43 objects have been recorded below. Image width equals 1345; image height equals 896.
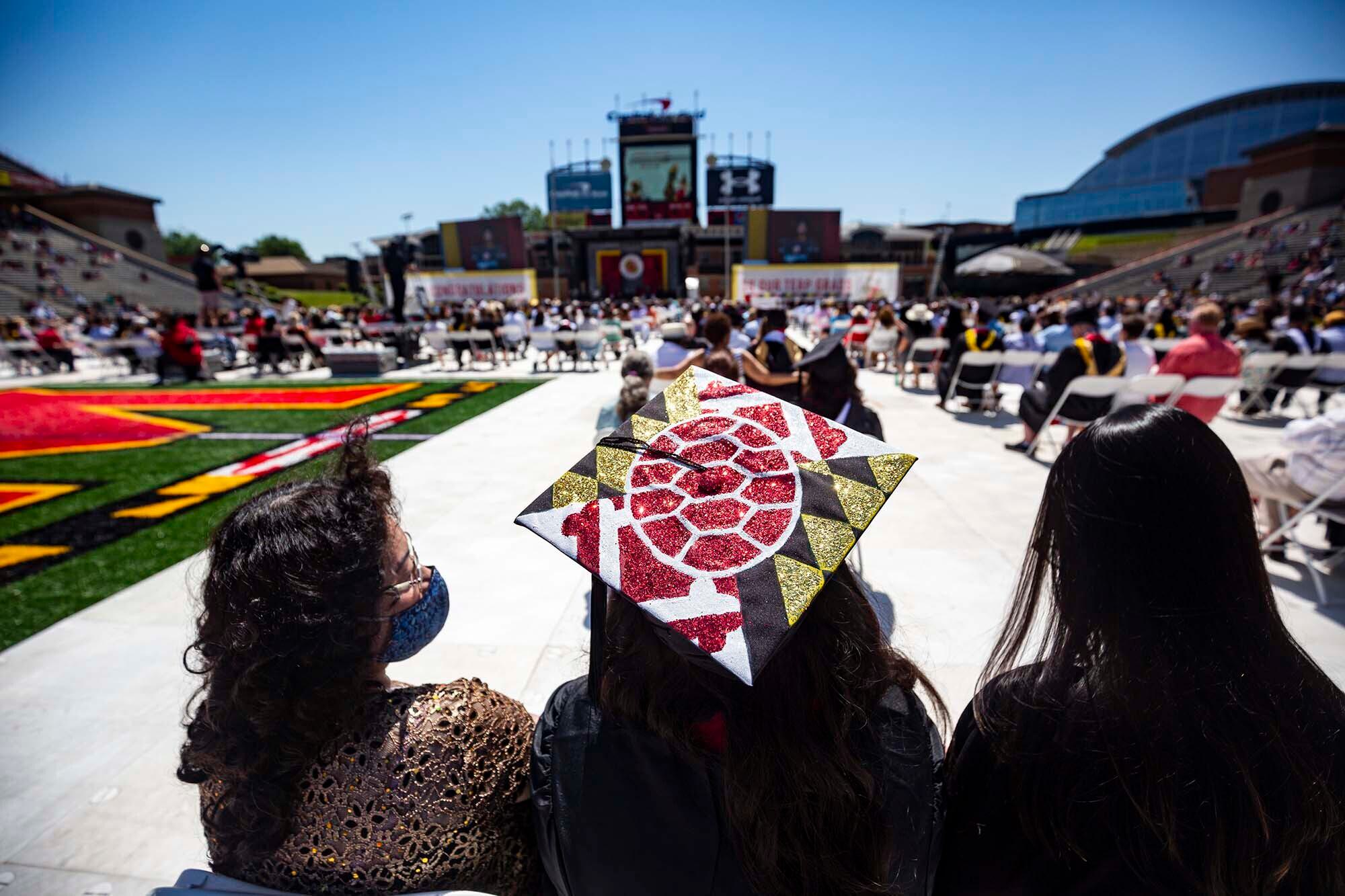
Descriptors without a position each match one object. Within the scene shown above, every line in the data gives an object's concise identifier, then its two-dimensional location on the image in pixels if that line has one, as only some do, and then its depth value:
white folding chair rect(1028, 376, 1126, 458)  5.93
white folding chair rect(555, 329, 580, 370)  14.20
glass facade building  64.50
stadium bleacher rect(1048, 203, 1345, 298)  33.78
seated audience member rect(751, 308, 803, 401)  4.62
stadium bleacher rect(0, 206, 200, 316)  33.16
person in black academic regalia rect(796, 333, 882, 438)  3.87
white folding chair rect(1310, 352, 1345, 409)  7.28
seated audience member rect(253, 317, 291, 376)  13.75
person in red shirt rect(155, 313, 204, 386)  13.29
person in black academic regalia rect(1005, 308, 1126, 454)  6.25
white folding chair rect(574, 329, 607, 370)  14.33
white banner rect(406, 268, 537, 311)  33.53
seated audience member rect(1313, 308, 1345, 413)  7.85
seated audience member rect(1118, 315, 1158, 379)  7.37
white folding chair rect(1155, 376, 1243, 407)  5.53
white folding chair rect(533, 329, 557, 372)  14.20
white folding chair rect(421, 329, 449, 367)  14.44
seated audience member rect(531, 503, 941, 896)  0.92
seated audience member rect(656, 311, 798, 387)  4.23
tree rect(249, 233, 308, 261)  91.06
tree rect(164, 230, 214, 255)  89.75
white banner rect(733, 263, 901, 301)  31.94
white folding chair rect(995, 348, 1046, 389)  8.08
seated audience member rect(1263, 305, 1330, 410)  7.75
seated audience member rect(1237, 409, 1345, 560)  3.39
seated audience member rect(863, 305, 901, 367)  12.27
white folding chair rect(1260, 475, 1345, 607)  3.32
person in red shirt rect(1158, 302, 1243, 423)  5.64
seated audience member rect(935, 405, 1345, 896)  0.93
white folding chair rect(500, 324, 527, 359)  15.55
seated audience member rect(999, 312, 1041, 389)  8.41
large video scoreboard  42.56
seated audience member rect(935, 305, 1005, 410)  8.36
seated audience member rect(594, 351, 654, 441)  3.80
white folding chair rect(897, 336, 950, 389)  10.38
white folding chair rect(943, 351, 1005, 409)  8.12
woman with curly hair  1.08
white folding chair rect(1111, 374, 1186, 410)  5.66
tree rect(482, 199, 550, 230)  94.09
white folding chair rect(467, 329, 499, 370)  14.17
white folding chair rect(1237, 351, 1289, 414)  7.46
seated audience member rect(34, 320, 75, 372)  15.16
